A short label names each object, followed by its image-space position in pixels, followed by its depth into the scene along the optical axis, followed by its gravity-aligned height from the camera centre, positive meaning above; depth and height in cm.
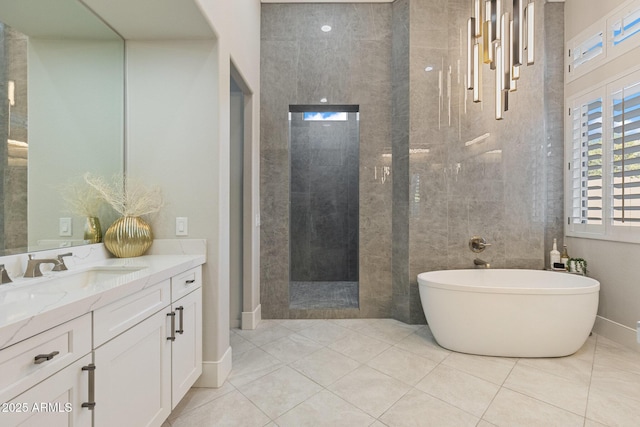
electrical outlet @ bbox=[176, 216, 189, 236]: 198 -10
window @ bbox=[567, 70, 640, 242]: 244 +48
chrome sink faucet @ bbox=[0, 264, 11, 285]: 119 -26
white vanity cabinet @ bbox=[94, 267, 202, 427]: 111 -66
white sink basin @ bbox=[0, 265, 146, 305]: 106 -31
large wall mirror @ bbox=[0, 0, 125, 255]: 135 +55
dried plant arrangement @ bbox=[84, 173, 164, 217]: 180 +12
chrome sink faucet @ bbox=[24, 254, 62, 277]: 132 -25
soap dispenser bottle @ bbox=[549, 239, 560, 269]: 300 -43
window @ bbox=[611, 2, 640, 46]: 247 +166
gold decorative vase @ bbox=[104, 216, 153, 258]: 183 -16
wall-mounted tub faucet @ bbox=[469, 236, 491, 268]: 299 -33
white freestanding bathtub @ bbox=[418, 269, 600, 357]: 222 -82
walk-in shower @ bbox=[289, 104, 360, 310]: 458 +24
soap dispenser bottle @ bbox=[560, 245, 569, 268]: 294 -44
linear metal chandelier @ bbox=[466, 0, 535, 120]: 208 +132
